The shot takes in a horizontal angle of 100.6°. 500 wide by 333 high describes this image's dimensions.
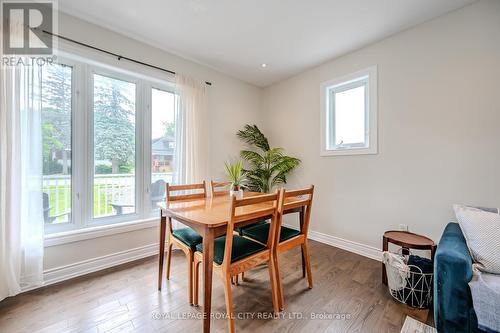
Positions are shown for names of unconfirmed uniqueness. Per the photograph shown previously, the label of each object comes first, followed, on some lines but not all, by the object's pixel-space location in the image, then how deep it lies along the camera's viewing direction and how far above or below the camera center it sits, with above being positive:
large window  2.06 +0.24
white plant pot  2.03 -0.28
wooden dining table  1.29 -0.37
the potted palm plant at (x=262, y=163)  3.33 +0.04
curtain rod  1.97 +1.22
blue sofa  1.19 -0.75
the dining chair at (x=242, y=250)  1.33 -0.62
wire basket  1.60 -0.94
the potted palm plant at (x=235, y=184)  2.05 -0.19
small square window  2.53 +0.68
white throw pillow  1.29 -0.47
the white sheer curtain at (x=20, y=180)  1.67 -0.13
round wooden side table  1.71 -0.65
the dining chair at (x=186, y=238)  1.63 -0.61
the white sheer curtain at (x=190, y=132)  2.75 +0.45
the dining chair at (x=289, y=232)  1.66 -0.61
